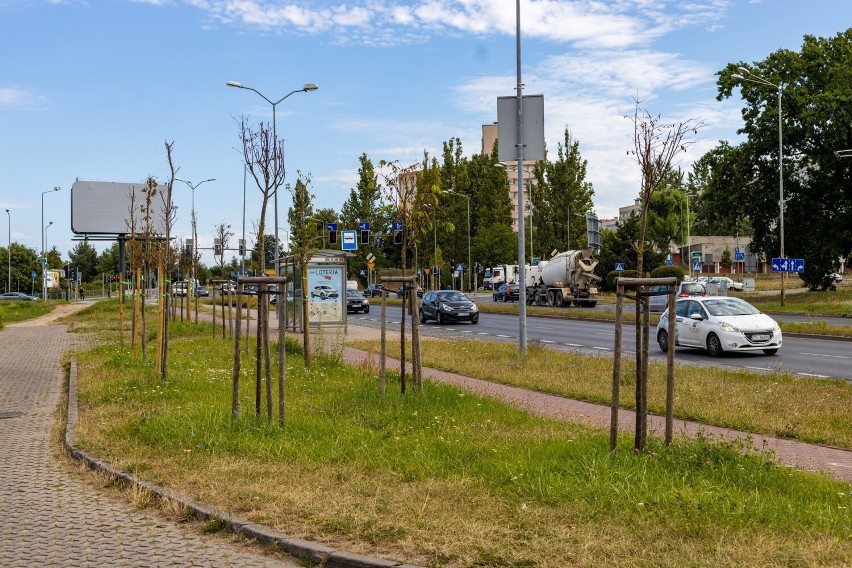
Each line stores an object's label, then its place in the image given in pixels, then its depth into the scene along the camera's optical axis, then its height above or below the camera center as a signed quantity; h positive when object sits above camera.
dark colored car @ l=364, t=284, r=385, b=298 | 85.75 -1.57
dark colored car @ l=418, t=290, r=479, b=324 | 37.81 -1.39
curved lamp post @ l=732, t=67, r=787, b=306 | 40.50 +9.69
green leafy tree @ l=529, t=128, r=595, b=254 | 80.56 +6.78
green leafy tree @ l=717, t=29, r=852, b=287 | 45.44 +6.72
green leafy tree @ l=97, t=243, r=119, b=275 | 120.73 +1.70
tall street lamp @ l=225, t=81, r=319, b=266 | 35.34 +7.43
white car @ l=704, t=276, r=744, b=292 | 71.46 -0.85
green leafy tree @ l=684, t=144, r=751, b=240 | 49.28 +4.95
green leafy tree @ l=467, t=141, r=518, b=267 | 84.25 +6.05
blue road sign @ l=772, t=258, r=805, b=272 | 37.72 +0.48
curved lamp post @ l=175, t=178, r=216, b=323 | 37.20 +0.31
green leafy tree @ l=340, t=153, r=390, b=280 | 75.69 +5.45
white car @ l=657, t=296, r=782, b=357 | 20.95 -1.24
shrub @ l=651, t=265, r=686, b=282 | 56.26 +0.27
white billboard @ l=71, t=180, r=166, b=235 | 54.47 +4.13
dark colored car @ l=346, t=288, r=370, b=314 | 54.31 -1.72
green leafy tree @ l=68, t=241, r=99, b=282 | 135.62 +2.31
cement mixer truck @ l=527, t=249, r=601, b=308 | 51.60 -0.29
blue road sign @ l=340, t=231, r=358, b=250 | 28.14 +1.10
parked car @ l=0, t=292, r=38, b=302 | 91.69 -2.31
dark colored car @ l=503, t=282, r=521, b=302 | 65.19 -1.32
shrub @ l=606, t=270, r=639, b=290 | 63.68 -0.29
